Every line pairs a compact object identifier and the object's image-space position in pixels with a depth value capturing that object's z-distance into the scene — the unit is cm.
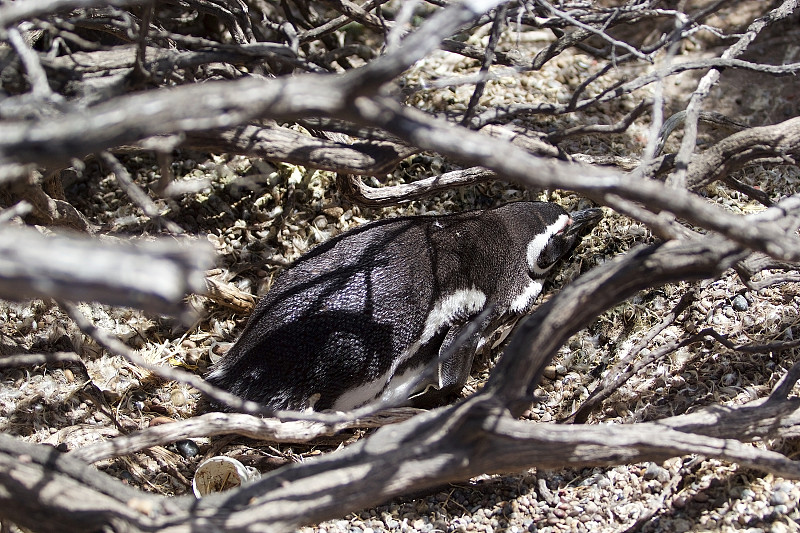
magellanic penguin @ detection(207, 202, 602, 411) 264
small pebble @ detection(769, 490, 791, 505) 212
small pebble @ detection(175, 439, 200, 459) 271
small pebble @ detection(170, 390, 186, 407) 288
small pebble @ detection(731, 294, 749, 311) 278
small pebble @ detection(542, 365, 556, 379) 296
